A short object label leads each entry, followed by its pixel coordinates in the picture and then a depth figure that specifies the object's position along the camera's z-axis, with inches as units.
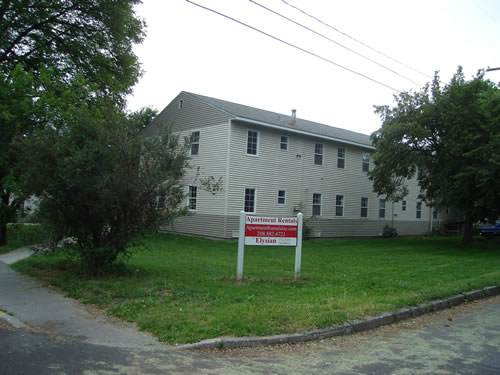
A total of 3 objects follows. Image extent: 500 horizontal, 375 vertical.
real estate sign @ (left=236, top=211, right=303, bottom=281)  369.4
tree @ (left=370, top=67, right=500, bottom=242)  688.4
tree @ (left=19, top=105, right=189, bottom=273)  346.0
